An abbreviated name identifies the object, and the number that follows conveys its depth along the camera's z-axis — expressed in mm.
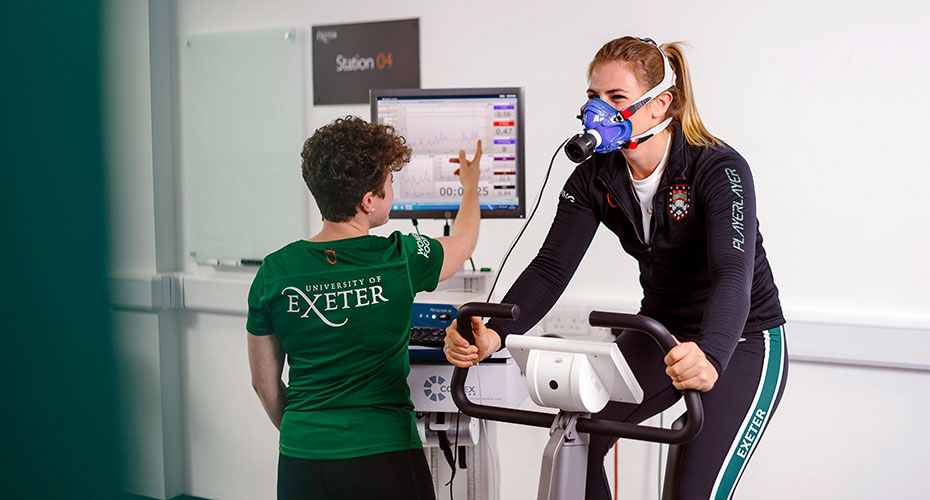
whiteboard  3115
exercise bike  1268
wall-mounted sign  2908
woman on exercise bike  1555
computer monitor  2244
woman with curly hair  1686
